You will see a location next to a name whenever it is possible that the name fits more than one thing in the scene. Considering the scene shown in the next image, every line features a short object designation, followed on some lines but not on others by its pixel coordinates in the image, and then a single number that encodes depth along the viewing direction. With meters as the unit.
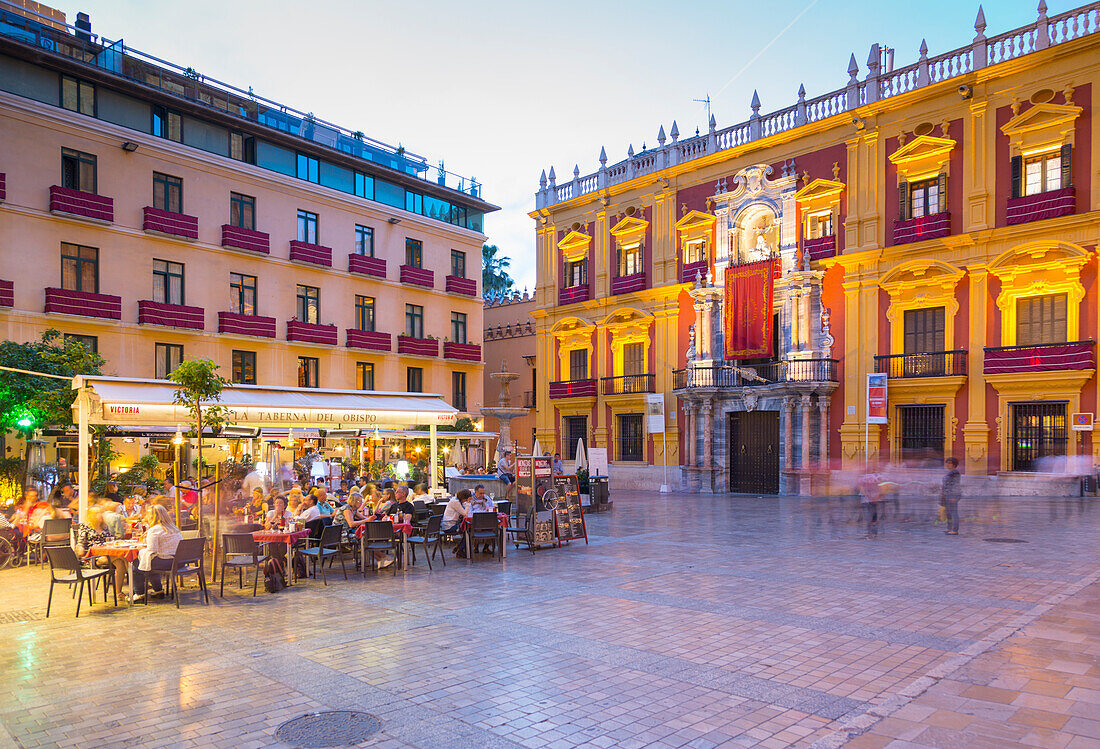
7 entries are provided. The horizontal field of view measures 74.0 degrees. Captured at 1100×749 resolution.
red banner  27.36
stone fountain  30.56
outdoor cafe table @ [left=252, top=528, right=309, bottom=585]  10.38
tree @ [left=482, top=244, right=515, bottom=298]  60.16
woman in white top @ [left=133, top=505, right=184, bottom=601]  9.35
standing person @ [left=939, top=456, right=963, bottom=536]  14.70
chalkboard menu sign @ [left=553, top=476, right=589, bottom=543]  14.14
